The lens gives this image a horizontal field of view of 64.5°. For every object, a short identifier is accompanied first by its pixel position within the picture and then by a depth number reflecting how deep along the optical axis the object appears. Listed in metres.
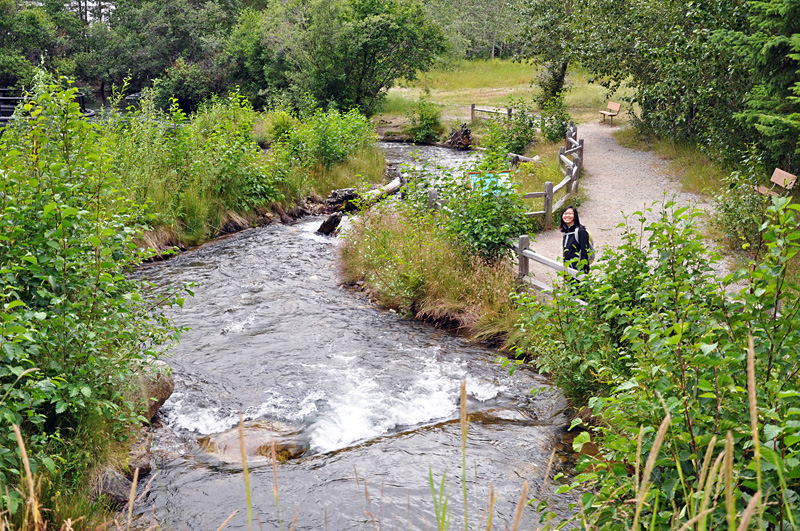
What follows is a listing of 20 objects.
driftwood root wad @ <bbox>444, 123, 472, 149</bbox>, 27.61
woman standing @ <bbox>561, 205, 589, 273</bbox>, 8.80
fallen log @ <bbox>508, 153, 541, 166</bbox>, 19.59
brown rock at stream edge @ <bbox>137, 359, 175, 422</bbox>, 6.62
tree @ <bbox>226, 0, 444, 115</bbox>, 28.47
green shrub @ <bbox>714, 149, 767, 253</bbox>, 10.98
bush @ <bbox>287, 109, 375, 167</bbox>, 19.36
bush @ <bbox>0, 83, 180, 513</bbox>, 4.61
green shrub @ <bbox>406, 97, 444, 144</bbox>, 29.91
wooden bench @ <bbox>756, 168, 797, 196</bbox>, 9.48
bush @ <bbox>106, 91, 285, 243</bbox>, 13.95
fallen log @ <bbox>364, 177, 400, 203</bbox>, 13.10
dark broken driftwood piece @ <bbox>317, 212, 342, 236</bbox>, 15.28
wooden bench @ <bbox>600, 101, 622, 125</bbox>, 28.16
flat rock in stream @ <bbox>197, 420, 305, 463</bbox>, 6.47
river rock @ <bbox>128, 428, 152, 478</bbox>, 5.92
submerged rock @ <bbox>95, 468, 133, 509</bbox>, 5.31
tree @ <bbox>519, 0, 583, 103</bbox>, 25.23
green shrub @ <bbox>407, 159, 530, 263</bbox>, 10.39
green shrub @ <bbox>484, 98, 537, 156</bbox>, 24.17
